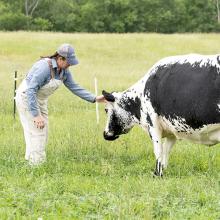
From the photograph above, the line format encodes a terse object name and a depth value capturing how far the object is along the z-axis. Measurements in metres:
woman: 14.75
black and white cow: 13.70
